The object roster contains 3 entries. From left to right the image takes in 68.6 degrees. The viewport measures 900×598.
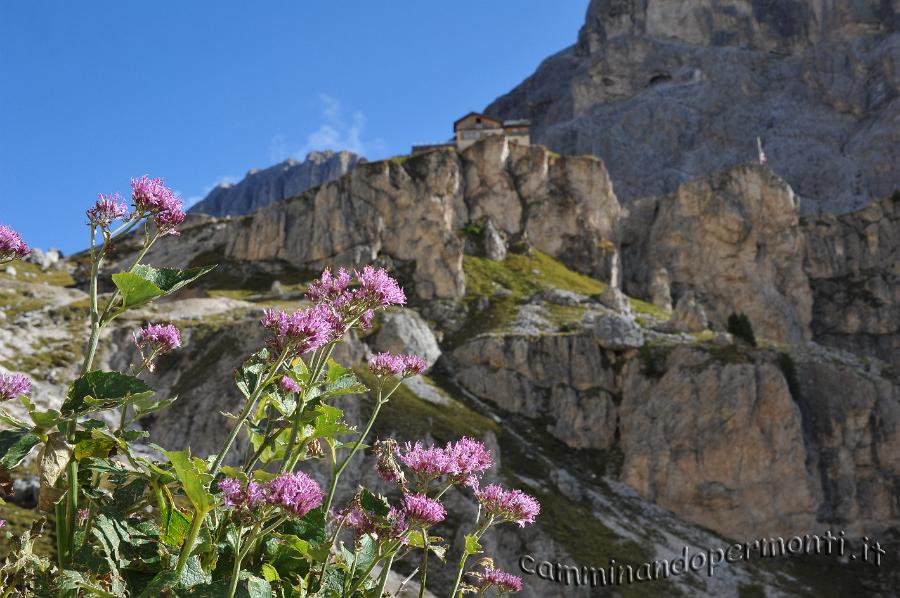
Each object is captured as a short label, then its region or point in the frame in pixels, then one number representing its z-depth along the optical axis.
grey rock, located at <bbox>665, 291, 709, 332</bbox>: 88.62
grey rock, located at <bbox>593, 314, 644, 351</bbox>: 83.88
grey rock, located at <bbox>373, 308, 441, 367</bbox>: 77.31
